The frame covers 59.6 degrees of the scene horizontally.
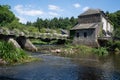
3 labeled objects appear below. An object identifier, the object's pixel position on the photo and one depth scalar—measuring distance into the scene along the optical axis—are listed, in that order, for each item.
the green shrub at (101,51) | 21.57
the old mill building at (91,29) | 26.76
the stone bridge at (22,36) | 21.56
